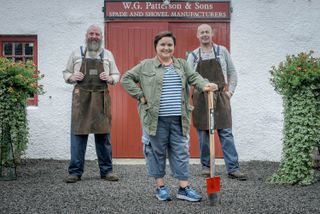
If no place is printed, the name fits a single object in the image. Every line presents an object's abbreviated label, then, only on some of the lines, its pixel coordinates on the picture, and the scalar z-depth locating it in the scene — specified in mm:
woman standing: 6090
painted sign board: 9859
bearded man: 7562
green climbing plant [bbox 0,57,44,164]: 8188
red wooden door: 9891
